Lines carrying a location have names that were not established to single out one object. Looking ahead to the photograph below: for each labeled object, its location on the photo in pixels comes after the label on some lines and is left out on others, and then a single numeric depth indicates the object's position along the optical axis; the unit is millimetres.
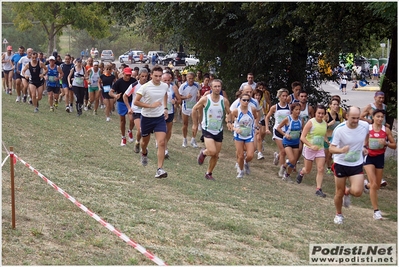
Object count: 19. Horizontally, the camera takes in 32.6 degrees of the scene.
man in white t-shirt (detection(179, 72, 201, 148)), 17344
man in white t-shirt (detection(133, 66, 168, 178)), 11695
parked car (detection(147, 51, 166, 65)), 65406
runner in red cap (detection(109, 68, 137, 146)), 14859
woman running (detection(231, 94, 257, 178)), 12461
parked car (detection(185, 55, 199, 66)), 61038
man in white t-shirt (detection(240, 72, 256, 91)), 17156
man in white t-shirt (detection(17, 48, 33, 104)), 20330
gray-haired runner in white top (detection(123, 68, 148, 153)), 13547
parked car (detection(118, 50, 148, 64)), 70438
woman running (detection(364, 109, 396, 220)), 10648
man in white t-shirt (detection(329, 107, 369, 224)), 9695
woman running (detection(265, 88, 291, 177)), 13867
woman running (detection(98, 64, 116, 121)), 19375
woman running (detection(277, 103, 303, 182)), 13344
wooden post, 7371
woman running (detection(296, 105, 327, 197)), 12227
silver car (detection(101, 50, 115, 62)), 76438
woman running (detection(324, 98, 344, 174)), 13477
